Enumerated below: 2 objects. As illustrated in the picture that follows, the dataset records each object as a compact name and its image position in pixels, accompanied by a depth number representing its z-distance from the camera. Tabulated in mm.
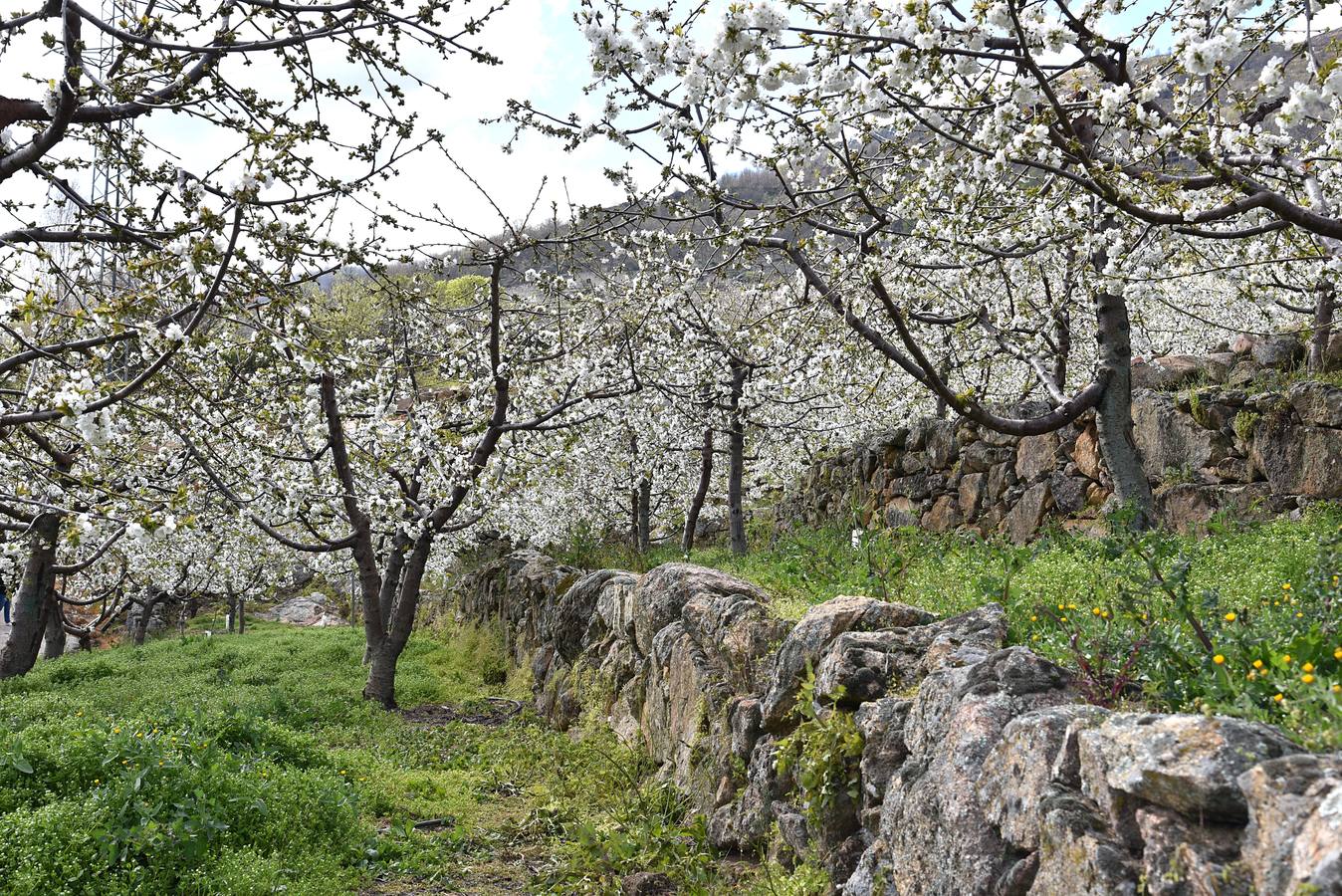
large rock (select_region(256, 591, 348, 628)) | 32772
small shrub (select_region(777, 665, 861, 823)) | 4465
